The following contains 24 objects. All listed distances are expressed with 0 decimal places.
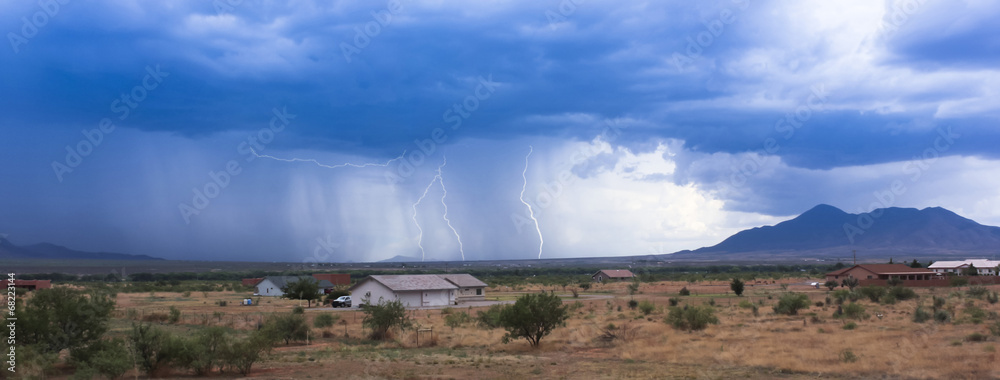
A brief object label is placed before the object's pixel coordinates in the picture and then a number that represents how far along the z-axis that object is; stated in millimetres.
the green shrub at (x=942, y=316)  38625
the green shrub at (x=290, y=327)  36188
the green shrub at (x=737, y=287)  74625
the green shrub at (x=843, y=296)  59959
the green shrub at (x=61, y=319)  23797
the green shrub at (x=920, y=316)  40141
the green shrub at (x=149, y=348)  23438
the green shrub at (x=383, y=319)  37625
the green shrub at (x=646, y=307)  51872
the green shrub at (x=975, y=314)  38219
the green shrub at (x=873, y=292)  62966
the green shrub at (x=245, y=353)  24172
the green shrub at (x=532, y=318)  33000
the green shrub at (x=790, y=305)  49469
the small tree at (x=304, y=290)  71500
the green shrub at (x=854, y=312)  43750
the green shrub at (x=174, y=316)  45812
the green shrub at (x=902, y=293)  62406
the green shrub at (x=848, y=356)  24625
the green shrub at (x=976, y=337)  29466
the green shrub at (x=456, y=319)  43125
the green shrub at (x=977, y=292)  62125
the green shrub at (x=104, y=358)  21469
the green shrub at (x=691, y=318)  38156
